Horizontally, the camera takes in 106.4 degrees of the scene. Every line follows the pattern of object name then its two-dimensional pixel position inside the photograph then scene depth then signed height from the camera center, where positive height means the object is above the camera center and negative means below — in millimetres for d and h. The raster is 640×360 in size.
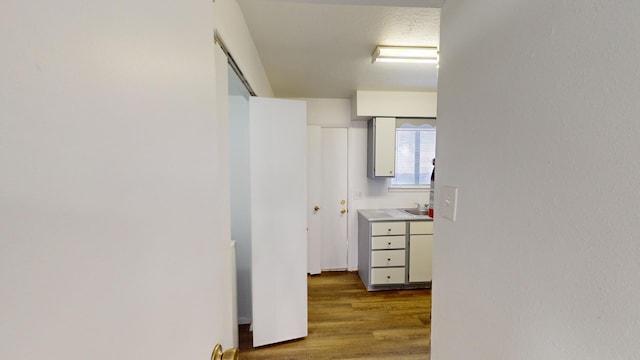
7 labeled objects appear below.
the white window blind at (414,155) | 3203 +153
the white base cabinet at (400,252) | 2781 -1000
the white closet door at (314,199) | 3193 -445
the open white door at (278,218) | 1790 -397
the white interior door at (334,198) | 3270 -439
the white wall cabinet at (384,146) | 2977 +253
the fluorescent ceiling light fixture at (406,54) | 1839 +889
